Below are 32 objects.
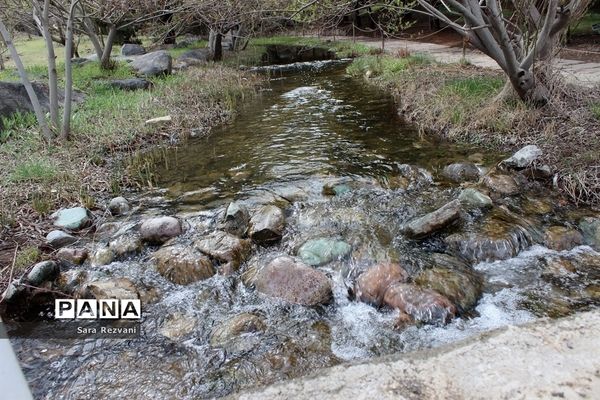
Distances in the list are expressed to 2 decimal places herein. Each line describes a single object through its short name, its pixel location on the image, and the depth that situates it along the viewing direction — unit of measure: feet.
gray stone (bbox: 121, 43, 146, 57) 55.01
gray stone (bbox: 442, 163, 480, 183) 17.31
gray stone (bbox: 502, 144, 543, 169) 16.76
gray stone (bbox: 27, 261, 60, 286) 11.70
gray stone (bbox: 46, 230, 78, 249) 13.87
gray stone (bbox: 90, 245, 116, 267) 13.25
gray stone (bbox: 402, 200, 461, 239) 13.41
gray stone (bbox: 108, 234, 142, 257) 13.58
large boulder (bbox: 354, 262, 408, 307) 10.90
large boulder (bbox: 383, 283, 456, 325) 9.92
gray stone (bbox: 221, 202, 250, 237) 14.48
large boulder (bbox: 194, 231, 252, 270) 12.82
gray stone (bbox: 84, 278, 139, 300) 11.39
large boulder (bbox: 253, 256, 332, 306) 11.02
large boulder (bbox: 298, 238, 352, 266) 12.62
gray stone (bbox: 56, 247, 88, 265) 13.19
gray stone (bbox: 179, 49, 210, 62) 51.92
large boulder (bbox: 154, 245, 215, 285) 12.23
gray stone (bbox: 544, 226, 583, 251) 12.59
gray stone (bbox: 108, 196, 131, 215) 16.20
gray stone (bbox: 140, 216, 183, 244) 14.16
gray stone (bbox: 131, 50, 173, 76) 38.86
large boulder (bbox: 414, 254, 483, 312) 10.53
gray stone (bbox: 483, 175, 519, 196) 15.69
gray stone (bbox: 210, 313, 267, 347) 9.80
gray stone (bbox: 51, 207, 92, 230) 14.88
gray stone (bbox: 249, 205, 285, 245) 13.93
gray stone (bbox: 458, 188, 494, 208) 14.66
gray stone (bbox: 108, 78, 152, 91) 33.62
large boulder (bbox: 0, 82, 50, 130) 23.44
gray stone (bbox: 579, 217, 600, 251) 12.59
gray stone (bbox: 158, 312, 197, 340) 10.11
